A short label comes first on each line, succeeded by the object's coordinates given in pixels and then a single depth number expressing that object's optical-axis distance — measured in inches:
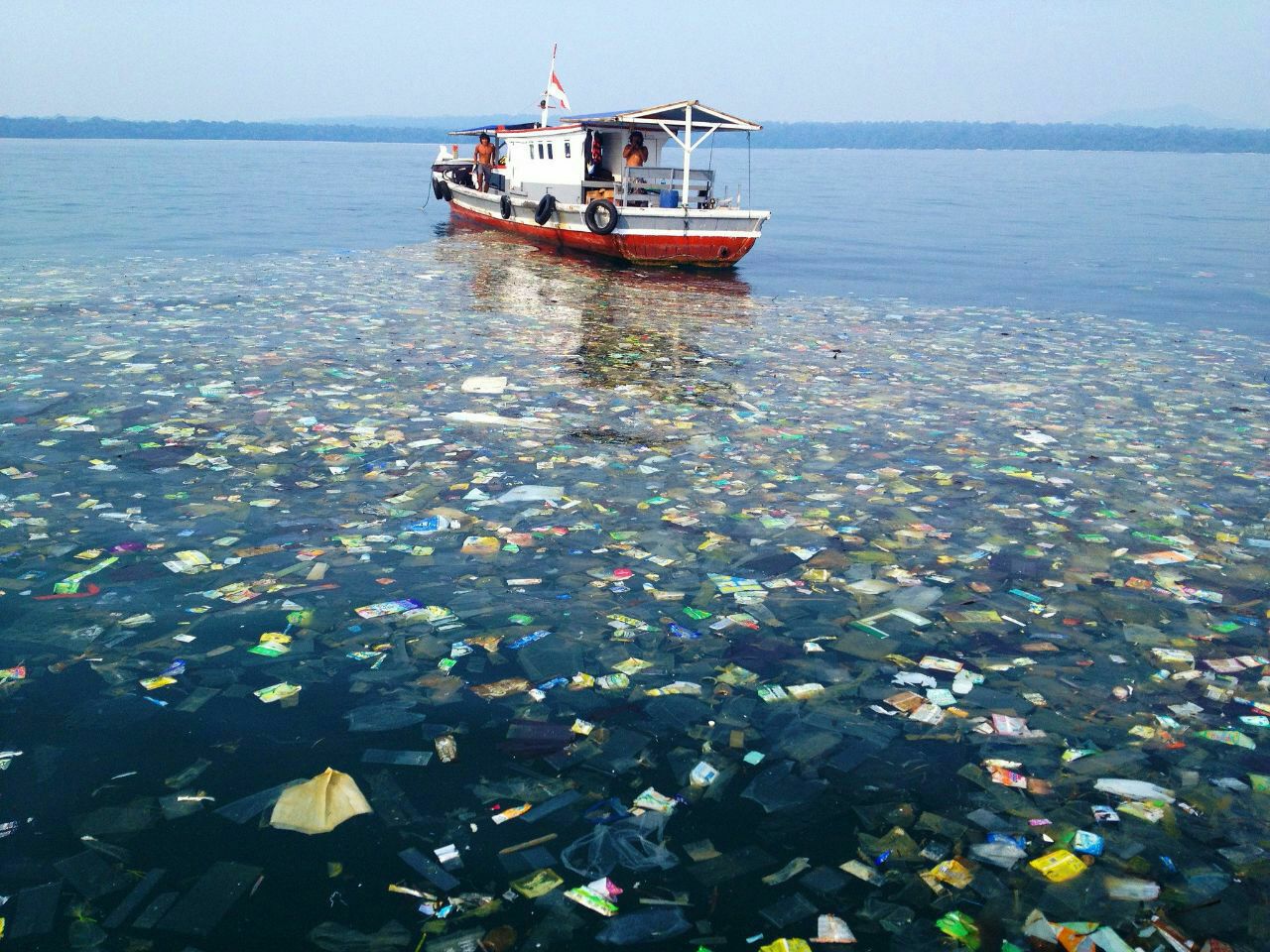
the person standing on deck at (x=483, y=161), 1290.6
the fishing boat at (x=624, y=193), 890.1
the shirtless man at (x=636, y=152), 957.2
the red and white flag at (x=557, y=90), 1251.7
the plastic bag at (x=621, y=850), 139.0
